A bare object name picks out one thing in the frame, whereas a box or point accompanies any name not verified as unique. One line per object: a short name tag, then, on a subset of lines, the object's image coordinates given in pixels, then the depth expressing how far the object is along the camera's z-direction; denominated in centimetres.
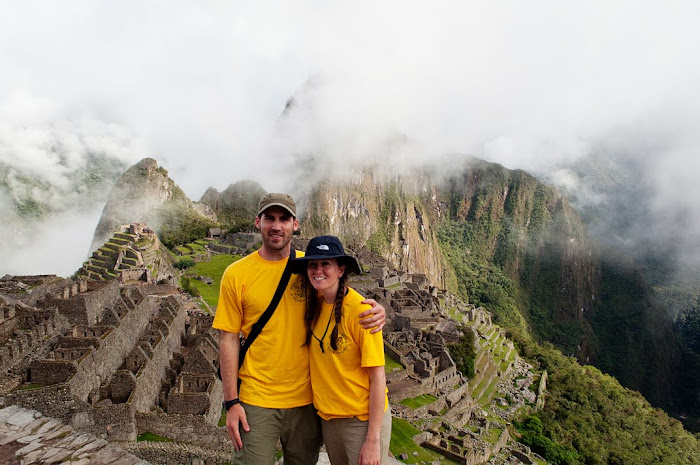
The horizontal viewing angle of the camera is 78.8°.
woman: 424
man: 454
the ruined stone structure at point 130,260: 3350
